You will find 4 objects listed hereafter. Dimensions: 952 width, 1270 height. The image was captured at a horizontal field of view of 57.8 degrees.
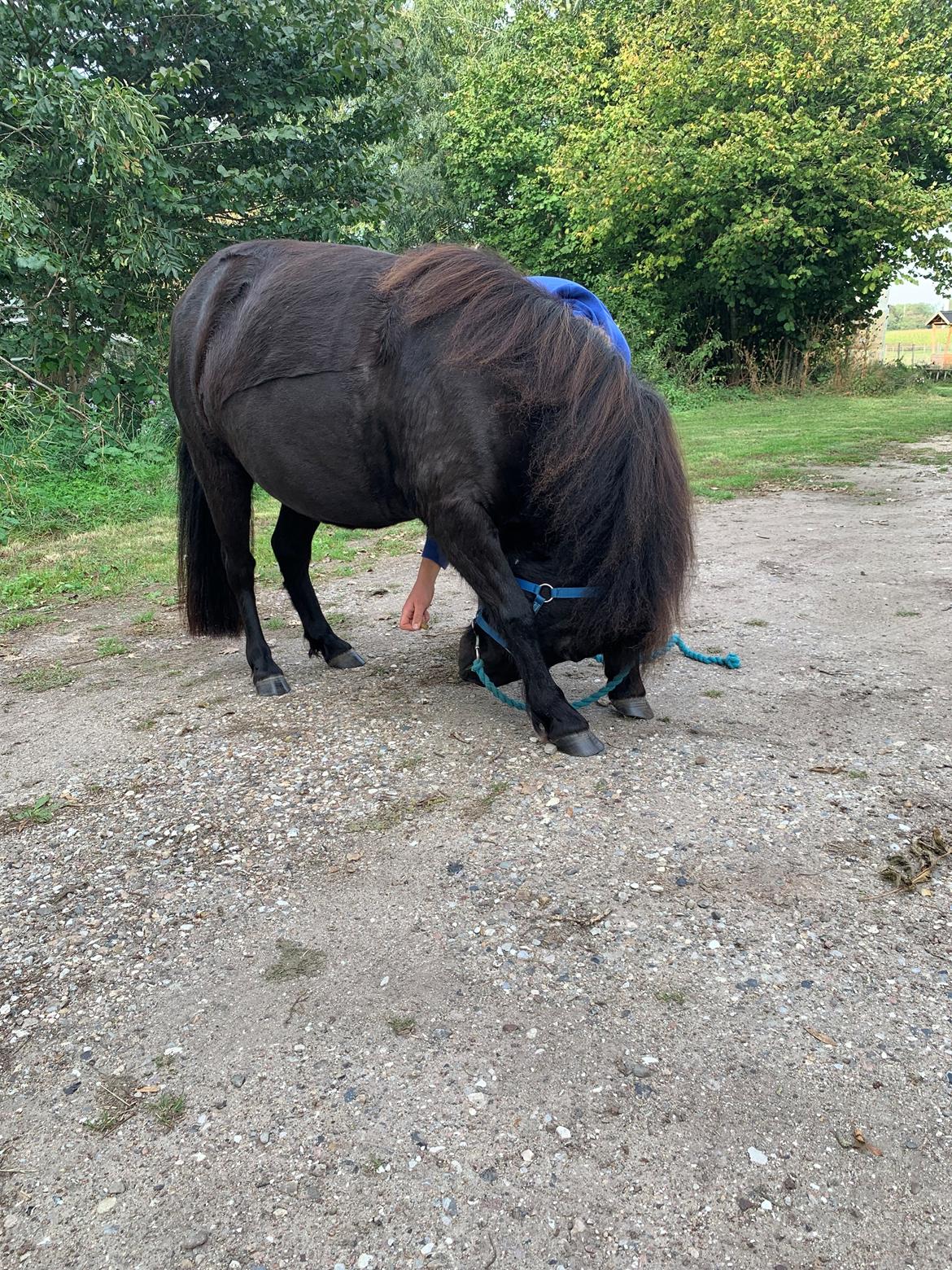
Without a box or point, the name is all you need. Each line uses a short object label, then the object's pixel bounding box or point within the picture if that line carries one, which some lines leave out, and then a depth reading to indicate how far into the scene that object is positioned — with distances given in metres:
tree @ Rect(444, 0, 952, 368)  16.80
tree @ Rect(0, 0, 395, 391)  7.55
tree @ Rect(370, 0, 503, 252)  24.62
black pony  3.02
